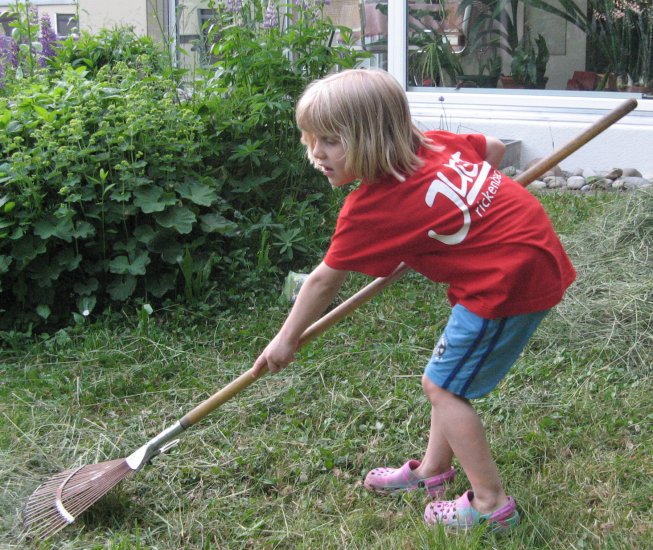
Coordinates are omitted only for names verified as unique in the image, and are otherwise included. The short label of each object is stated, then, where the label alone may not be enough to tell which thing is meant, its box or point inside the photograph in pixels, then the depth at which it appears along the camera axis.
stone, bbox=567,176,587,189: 6.04
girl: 2.31
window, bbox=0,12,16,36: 8.50
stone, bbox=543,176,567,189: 6.10
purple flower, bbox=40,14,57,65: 5.73
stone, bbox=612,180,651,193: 5.76
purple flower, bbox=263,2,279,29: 5.29
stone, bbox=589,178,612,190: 5.88
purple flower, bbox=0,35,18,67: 5.57
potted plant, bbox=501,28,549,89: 6.76
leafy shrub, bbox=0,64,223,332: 4.00
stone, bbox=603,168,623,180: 6.07
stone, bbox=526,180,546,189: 6.11
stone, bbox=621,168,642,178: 6.07
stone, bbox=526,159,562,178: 6.31
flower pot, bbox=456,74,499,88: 6.97
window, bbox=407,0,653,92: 6.39
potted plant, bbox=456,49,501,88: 6.95
